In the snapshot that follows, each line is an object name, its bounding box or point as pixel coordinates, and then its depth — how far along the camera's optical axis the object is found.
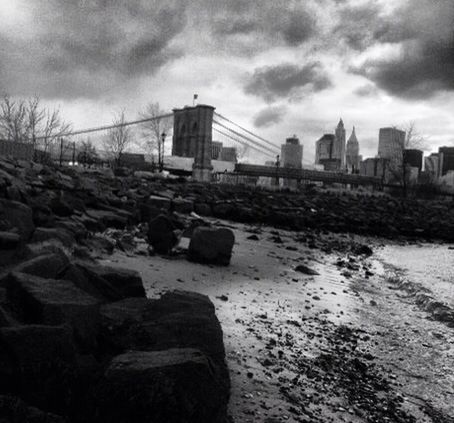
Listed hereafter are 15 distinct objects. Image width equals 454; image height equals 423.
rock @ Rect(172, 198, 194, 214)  12.96
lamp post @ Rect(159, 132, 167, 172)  41.93
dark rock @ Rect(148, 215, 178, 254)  6.90
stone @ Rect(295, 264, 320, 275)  7.38
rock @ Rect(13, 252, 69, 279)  3.29
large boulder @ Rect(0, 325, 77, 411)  2.10
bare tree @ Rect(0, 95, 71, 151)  34.49
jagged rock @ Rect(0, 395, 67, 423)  1.75
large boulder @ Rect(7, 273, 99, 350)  2.62
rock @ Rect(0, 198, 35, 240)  5.01
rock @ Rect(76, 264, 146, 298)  3.62
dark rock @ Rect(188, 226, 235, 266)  6.69
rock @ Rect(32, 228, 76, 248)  4.83
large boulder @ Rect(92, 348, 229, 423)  1.93
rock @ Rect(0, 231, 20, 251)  4.19
